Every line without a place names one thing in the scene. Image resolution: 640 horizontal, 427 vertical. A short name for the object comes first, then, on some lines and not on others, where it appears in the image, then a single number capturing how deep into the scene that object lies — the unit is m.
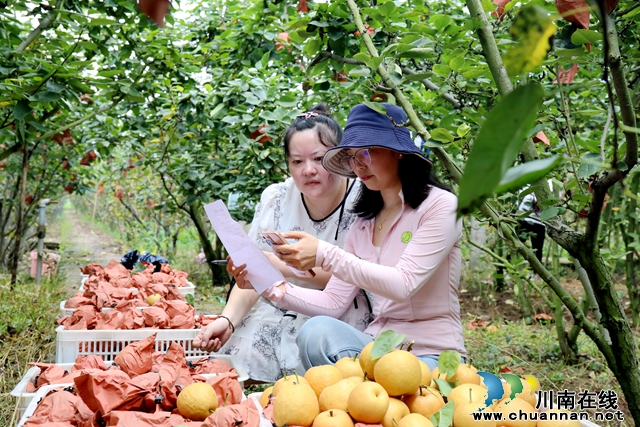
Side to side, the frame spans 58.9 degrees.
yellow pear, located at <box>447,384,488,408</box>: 1.17
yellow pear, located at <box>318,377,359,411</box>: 1.22
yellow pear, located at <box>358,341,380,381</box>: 1.30
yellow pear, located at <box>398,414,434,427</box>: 1.12
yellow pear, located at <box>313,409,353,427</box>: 1.14
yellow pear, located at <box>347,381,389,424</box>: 1.14
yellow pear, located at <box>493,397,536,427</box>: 1.17
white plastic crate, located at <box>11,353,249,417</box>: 1.53
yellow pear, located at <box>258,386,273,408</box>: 1.40
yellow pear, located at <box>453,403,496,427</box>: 1.12
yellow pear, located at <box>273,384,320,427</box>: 1.18
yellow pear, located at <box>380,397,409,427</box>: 1.16
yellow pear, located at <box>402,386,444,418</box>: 1.23
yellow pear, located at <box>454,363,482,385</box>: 1.30
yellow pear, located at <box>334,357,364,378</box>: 1.36
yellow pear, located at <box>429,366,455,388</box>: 1.31
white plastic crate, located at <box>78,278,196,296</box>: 3.23
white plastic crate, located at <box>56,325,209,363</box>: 2.12
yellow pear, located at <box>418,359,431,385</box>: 1.31
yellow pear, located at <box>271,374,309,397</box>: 1.26
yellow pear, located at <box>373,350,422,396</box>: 1.20
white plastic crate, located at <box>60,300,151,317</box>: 2.43
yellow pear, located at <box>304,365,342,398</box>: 1.32
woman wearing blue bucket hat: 1.73
